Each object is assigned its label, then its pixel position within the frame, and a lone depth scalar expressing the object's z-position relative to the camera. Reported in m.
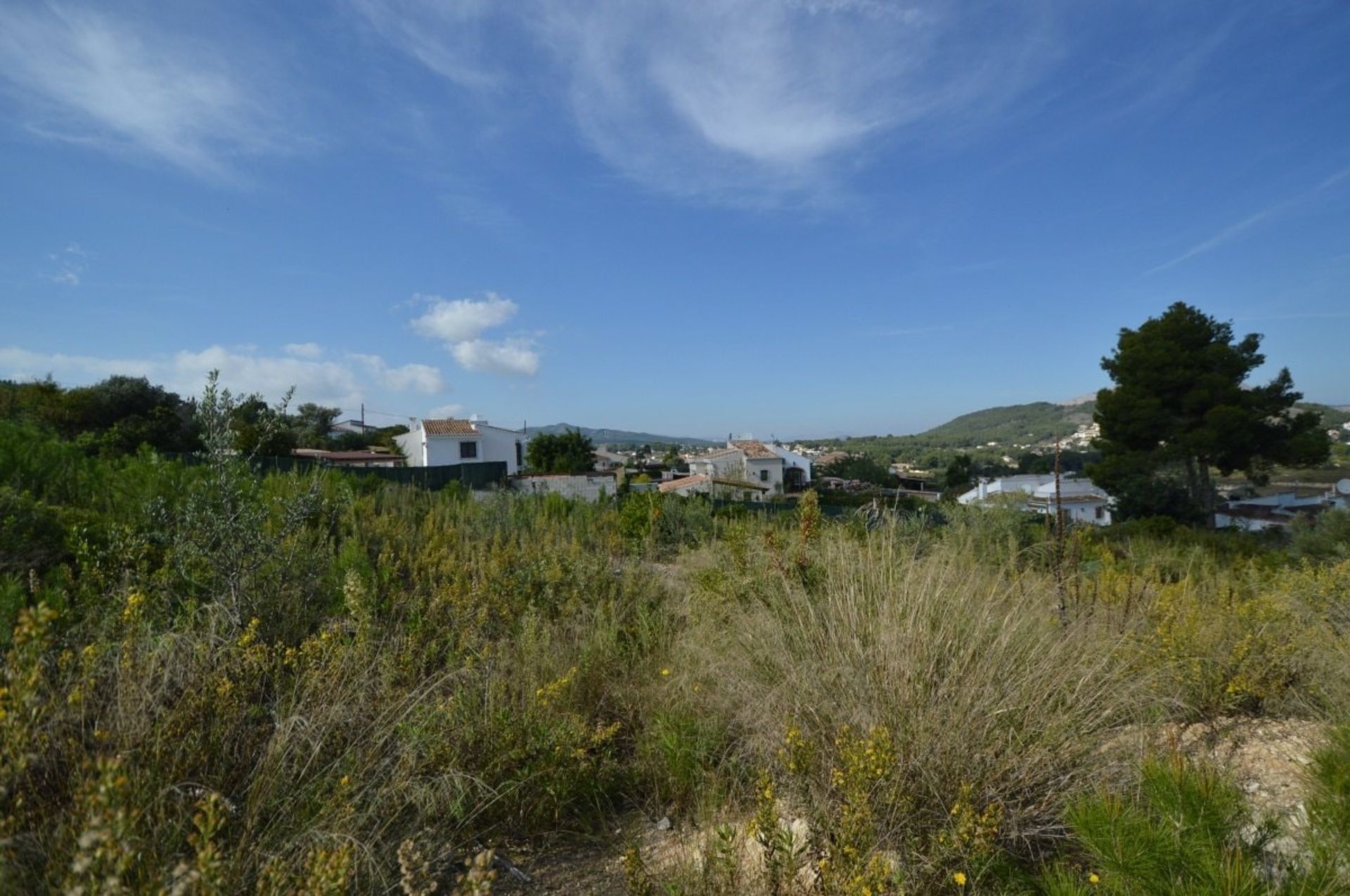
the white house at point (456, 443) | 41.97
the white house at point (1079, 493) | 32.34
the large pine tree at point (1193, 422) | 22.39
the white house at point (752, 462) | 46.31
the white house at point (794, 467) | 52.28
